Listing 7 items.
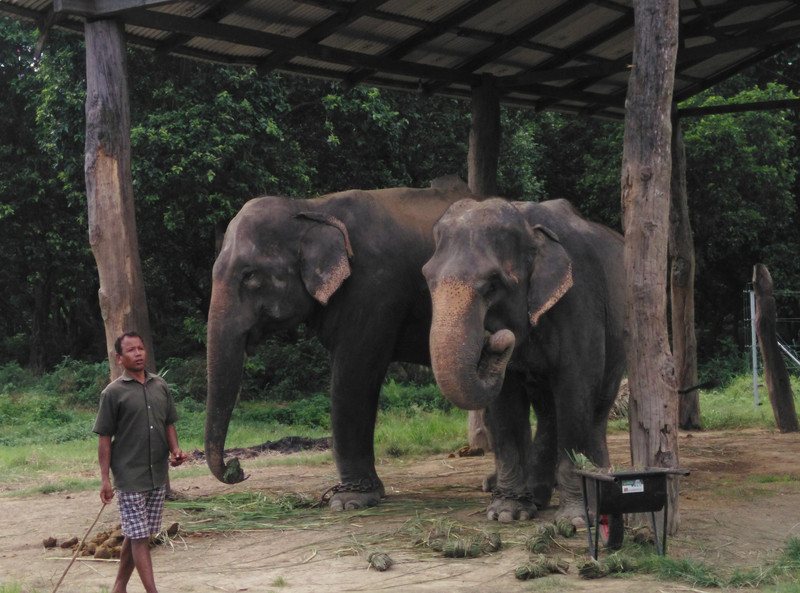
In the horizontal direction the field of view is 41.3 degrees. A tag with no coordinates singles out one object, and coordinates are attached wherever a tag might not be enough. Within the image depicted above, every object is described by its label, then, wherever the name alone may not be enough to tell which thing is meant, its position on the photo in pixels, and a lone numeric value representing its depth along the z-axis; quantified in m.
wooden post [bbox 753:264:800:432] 12.27
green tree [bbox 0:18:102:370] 19.67
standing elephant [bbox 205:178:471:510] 7.99
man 5.46
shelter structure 6.62
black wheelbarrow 5.72
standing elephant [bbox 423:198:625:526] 6.40
